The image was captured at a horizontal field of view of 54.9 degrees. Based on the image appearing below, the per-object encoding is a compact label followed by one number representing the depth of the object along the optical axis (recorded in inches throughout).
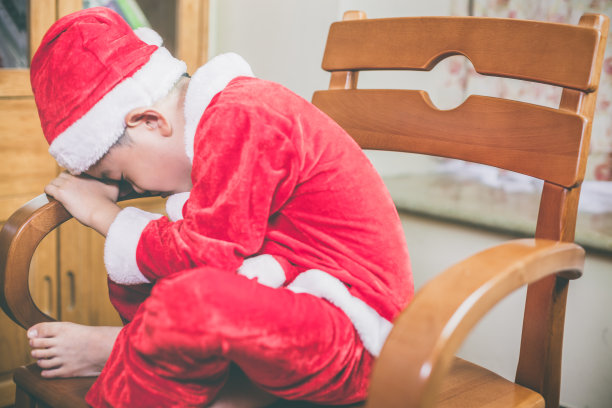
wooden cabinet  49.0
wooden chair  26.5
